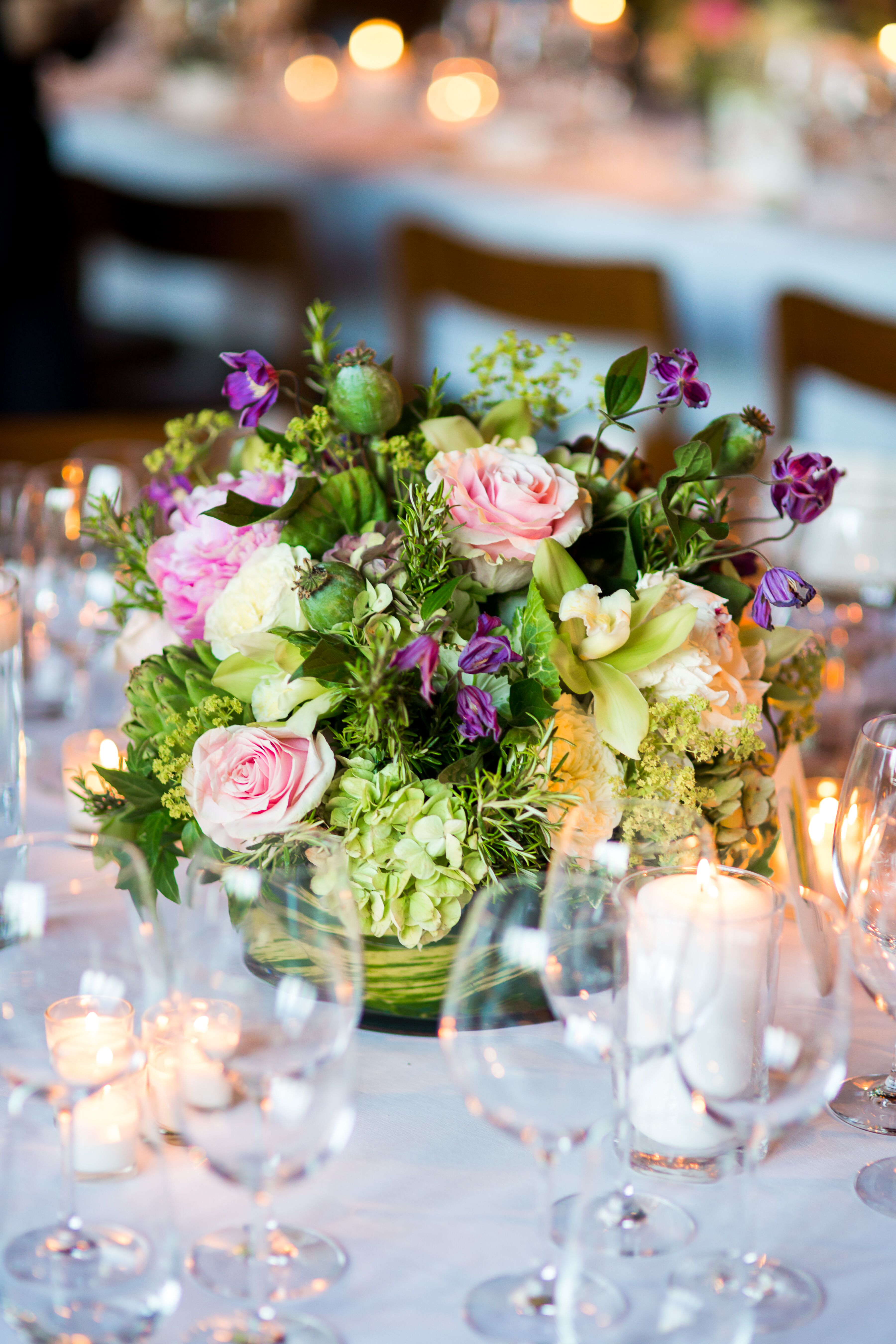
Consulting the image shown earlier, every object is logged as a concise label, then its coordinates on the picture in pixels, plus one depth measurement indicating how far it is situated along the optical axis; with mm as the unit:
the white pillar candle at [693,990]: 1541
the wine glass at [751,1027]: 1538
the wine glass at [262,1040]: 1503
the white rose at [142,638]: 1871
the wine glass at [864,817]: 1680
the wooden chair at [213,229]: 6229
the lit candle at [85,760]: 1913
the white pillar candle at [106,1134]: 1568
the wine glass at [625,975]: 1556
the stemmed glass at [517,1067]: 1525
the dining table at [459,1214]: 1538
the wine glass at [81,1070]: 1511
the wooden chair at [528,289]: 3855
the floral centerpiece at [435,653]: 1683
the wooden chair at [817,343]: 3679
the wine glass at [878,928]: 1646
